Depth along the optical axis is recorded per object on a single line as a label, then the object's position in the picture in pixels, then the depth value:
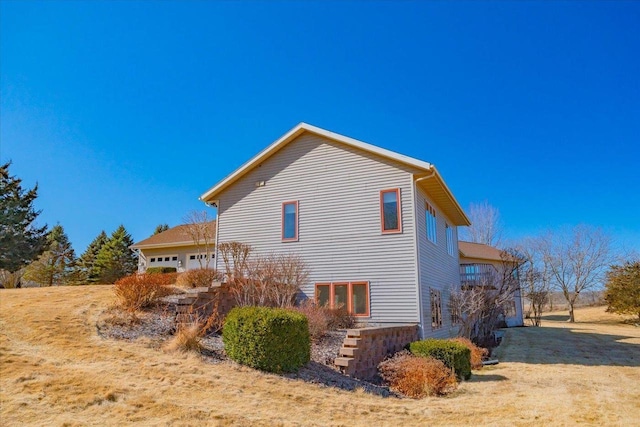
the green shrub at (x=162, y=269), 25.16
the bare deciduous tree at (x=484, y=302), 15.71
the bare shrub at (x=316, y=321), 10.34
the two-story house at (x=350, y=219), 12.85
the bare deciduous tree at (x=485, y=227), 45.09
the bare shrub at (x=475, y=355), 12.03
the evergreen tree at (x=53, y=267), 33.00
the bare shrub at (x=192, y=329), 8.00
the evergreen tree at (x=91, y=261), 35.38
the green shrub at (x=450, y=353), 9.81
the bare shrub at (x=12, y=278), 24.12
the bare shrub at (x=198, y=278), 13.74
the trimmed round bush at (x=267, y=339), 7.59
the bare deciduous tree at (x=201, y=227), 23.94
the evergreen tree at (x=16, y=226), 25.57
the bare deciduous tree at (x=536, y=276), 30.90
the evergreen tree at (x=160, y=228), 44.66
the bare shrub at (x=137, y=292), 10.48
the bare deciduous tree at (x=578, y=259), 36.31
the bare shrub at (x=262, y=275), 11.61
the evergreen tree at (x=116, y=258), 34.34
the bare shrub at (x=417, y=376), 8.32
